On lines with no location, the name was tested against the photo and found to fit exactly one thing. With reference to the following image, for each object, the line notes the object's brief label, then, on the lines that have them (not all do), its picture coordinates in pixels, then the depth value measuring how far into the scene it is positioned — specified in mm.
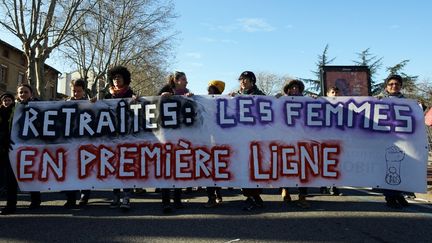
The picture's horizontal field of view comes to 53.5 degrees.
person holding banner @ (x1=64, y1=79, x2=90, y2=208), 6410
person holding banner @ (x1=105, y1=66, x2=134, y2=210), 6363
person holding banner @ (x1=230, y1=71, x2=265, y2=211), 6281
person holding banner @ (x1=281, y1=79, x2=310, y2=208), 6500
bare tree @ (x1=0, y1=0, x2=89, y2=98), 20891
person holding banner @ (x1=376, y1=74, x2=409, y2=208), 6273
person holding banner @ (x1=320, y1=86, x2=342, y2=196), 7777
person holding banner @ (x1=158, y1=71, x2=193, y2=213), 6629
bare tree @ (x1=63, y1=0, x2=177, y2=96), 34625
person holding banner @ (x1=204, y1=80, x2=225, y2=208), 6258
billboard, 13273
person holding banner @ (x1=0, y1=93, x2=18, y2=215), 6027
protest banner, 6254
